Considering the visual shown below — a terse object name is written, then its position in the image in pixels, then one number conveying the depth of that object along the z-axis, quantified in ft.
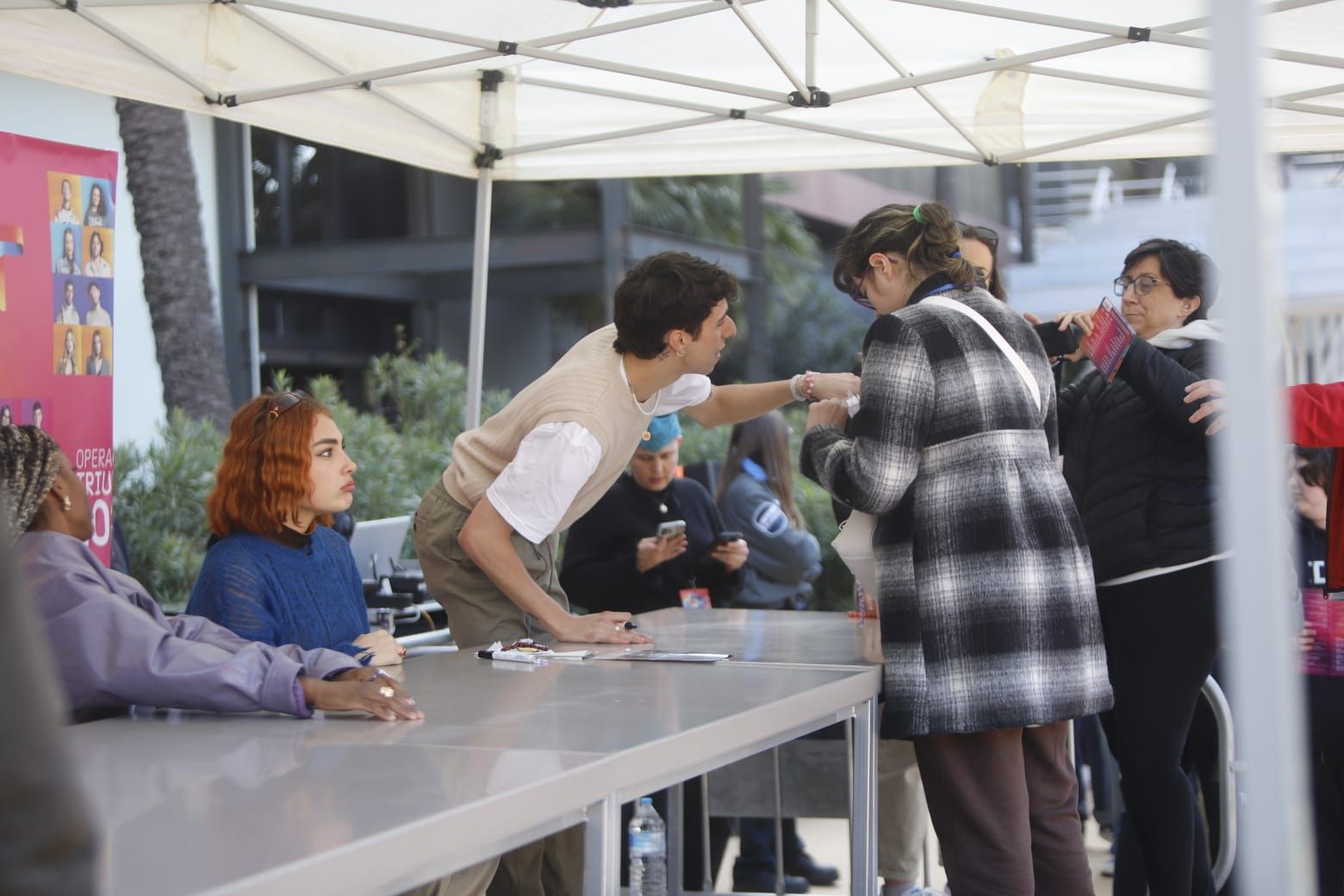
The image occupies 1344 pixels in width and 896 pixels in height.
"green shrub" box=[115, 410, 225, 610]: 21.07
